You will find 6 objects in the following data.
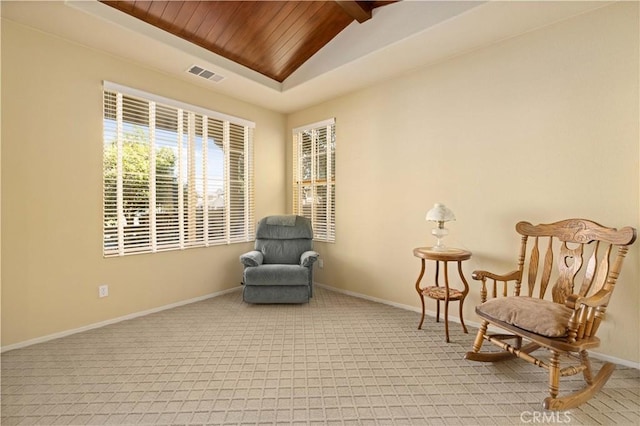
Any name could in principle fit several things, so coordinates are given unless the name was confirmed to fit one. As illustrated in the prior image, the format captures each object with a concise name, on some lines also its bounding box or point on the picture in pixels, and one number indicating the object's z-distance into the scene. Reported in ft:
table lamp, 9.19
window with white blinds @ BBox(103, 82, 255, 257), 10.13
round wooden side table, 8.69
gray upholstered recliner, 11.52
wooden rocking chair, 5.78
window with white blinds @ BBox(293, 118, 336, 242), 14.07
